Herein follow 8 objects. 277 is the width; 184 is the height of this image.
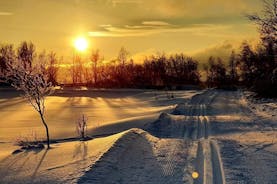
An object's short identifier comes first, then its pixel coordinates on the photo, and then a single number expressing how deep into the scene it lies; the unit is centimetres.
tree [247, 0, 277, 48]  2768
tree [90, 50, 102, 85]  9338
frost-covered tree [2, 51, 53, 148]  1286
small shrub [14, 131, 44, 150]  1206
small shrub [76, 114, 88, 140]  1617
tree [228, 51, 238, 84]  11544
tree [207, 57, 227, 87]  11658
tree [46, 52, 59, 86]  7816
